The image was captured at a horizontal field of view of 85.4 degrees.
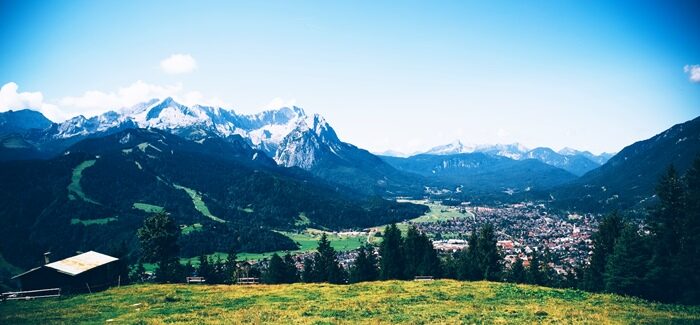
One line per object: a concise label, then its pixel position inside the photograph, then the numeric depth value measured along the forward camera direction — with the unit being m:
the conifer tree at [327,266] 89.81
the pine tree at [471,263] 82.19
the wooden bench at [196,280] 62.83
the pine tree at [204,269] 105.06
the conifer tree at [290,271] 96.75
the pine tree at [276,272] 95.75
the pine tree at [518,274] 88.31
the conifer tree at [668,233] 50.81
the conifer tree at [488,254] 82.81
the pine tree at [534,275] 84.81
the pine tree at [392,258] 83.01
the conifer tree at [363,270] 88.75
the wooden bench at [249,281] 62.10
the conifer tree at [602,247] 69.62
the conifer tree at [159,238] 77.06
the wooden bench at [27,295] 45.73
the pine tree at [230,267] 108.95
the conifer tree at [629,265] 50.03
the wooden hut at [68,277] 54.47
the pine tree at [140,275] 118.77
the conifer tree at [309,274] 93.55
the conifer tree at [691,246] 50.62
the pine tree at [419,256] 82.62
